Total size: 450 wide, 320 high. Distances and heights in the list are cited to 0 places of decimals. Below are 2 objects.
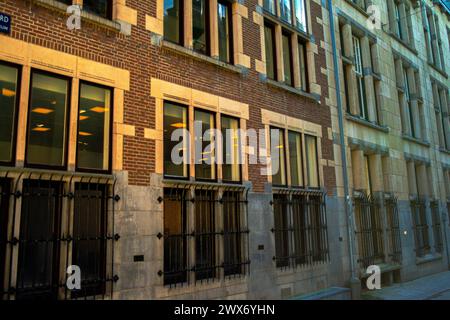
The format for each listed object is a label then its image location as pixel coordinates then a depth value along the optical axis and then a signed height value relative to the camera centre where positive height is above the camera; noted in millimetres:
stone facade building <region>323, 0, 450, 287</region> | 13770 +3483
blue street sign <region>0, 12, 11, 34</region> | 6223 +3329
